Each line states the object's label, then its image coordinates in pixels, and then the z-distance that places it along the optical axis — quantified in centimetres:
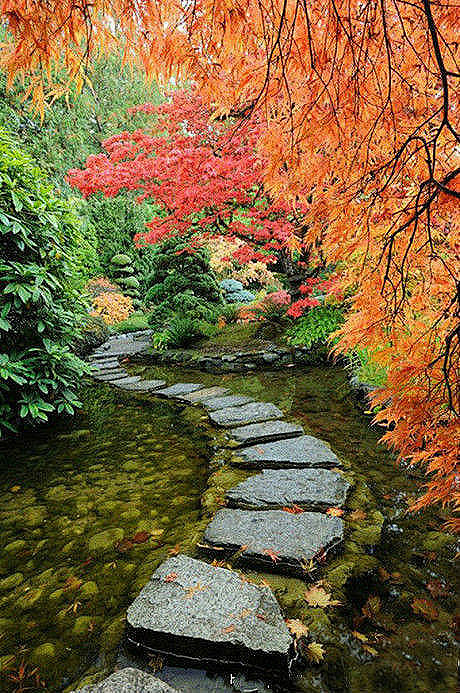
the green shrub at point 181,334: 680
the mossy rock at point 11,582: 166
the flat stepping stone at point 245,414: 328
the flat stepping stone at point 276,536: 156
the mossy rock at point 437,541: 169
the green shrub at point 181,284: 804
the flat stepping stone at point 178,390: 435
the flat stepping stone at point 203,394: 412
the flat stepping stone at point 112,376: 526
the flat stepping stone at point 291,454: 241
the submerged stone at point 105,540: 185
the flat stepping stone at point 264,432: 285
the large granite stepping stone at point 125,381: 499
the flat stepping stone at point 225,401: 377
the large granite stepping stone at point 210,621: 116
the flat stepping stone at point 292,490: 198
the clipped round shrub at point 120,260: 1364
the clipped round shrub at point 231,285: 1238
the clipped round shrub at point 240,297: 1157
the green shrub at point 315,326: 555
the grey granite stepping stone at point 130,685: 102
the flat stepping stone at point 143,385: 466
